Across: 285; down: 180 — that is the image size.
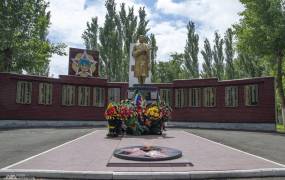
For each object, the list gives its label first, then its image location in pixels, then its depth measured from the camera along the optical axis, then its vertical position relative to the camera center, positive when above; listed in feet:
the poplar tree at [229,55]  157.17 +24.51
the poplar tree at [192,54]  159.22 +24.72
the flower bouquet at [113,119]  48.62 -2.44
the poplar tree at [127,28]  132.46 +31.23
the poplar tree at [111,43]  132.16 +24.97
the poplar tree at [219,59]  163.43 +22.89
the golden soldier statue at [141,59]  64.32 +9.19
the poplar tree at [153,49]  151.19 +26.15
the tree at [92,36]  143.43 +30.76
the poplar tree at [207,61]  166.40 +22.22
